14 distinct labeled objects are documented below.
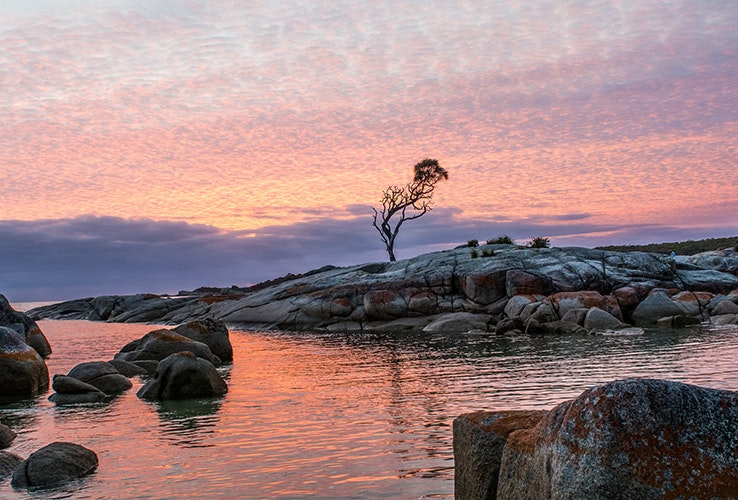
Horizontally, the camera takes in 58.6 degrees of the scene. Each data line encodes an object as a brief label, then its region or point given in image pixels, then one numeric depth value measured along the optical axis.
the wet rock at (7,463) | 10.92
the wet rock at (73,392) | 19.06
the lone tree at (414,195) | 72.56
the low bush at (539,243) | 56.19
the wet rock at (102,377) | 20.55
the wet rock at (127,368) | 24.41
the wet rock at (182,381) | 18.80
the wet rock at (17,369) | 20.27
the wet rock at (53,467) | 10.41
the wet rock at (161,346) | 26.58
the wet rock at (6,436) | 13.46
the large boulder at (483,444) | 7.08
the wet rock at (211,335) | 29.42
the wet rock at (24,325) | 30.71
